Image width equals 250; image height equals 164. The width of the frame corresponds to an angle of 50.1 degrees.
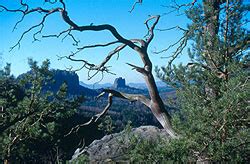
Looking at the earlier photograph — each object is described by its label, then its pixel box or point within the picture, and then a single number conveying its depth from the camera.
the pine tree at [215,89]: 3.19
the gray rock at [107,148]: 7.41
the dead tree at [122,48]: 5.80
